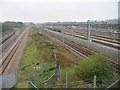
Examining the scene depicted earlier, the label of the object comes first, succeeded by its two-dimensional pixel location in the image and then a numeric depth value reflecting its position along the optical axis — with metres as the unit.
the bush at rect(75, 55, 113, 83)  7.10
